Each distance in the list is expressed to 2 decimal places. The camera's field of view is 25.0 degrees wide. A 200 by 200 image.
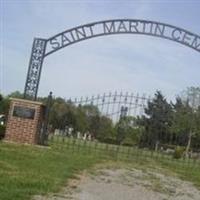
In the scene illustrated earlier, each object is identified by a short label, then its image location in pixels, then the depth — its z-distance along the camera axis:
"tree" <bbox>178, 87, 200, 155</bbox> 31.48
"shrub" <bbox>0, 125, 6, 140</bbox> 18.84
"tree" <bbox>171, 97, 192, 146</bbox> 23.93
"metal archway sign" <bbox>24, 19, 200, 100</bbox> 17.17
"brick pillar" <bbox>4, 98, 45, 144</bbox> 16.10
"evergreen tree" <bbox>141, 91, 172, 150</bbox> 17.49
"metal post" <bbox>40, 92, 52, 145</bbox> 16.43
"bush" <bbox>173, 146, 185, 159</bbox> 23.82
